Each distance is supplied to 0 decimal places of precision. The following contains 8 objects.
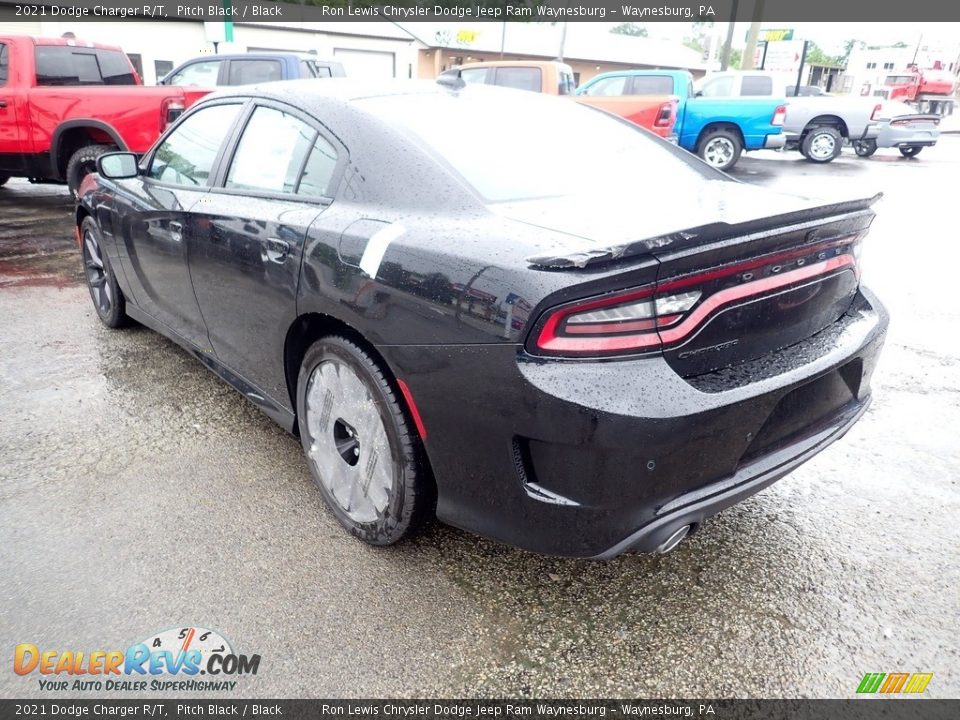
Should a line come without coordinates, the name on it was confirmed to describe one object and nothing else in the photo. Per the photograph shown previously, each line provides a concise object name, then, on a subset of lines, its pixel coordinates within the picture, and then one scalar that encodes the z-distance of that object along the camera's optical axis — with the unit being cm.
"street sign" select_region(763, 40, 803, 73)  3108
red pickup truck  740
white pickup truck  1469
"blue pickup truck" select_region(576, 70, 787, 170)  1212
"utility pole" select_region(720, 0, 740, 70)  2614
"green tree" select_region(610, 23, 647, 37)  8065
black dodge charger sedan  169
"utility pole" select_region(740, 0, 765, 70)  2391
